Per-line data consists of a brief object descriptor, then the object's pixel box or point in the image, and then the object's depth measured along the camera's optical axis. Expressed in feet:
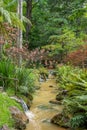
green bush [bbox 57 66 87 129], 26.40
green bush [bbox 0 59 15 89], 36.04
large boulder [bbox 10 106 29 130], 26.12
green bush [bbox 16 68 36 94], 36.27
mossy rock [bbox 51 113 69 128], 27.68
